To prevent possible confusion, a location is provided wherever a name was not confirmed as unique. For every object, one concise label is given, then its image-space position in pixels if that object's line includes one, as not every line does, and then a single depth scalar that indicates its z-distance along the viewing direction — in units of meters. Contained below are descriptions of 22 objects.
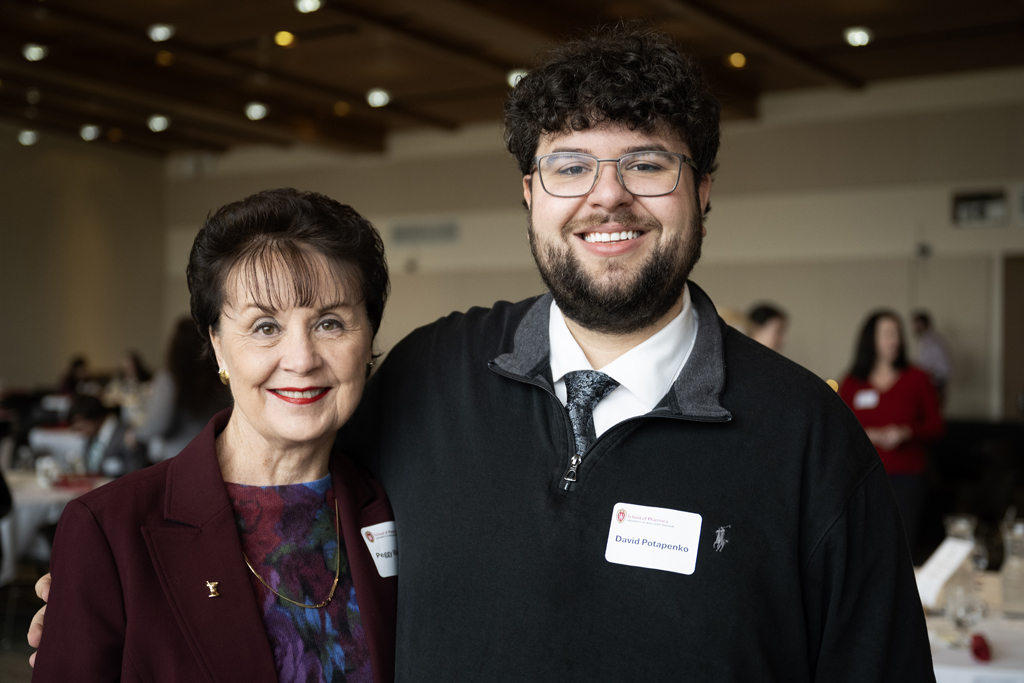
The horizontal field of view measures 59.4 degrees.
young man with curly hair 1.37
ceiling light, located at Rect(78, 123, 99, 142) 13.95
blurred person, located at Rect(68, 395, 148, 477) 5.58
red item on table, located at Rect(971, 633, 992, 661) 2.54
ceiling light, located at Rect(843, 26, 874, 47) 8.84
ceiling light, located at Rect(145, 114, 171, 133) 13.13
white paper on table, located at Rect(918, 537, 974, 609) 2.89
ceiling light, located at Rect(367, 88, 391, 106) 11.40
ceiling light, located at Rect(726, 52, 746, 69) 9.92
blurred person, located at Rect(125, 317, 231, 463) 5.06
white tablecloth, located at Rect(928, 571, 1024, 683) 2.49
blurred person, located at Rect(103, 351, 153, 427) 8.94
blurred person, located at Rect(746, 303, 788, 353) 5.74
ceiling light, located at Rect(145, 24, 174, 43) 8.97
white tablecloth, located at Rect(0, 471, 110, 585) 4.96
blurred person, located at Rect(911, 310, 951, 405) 10.48
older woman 1.40
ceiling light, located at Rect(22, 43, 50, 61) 9.71
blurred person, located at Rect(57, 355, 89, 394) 12.09
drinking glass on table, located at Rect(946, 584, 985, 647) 2.71
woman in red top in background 5.61
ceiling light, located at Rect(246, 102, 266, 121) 12.23
